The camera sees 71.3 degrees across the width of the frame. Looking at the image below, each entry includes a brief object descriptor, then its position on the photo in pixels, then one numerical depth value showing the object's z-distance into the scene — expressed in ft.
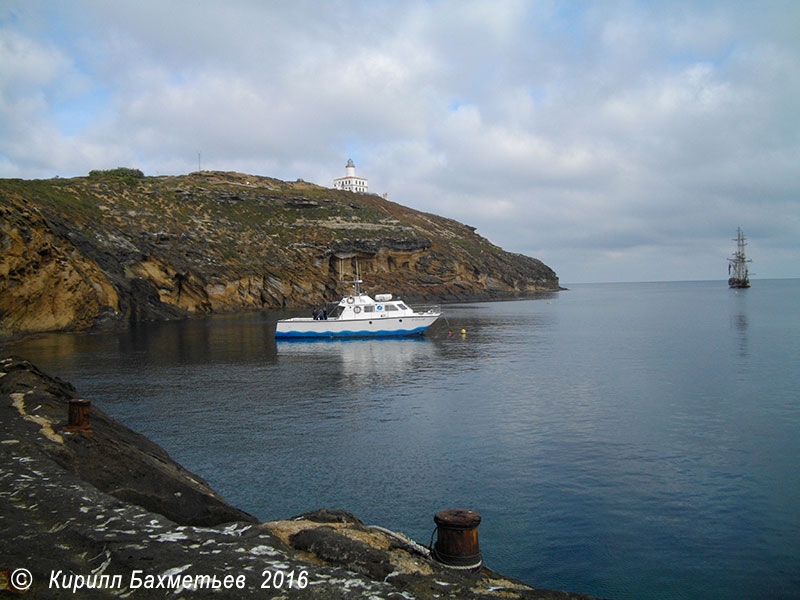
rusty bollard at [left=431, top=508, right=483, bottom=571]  24.43
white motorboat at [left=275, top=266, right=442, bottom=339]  167.53
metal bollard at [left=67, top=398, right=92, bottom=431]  41.27
